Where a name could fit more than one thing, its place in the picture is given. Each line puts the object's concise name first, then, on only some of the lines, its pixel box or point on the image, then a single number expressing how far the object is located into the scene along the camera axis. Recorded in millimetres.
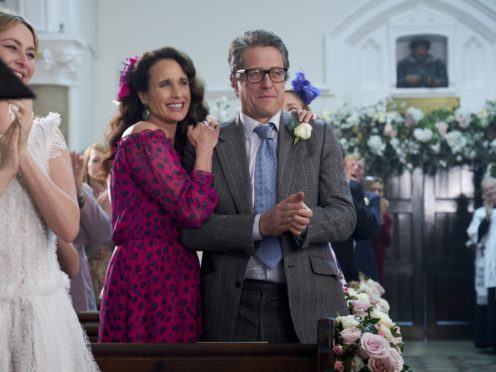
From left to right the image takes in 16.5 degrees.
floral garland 20591
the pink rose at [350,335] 5993
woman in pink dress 6292
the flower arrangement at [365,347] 5947
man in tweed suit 6249
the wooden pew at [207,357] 5669
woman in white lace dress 4840
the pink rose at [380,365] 5972
